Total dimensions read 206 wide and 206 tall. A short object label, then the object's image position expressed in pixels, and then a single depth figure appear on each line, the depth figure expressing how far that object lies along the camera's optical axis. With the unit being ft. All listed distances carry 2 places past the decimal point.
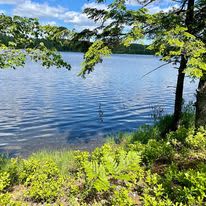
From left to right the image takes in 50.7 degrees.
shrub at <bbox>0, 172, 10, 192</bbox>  15.56
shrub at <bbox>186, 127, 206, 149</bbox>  21.45
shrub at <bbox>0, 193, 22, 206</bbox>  13.01
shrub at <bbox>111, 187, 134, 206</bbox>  13.31
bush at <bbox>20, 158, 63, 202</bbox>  15.06
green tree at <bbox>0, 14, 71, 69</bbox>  15.42
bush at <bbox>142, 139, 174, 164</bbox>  19.95
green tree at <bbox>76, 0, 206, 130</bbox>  20.00
